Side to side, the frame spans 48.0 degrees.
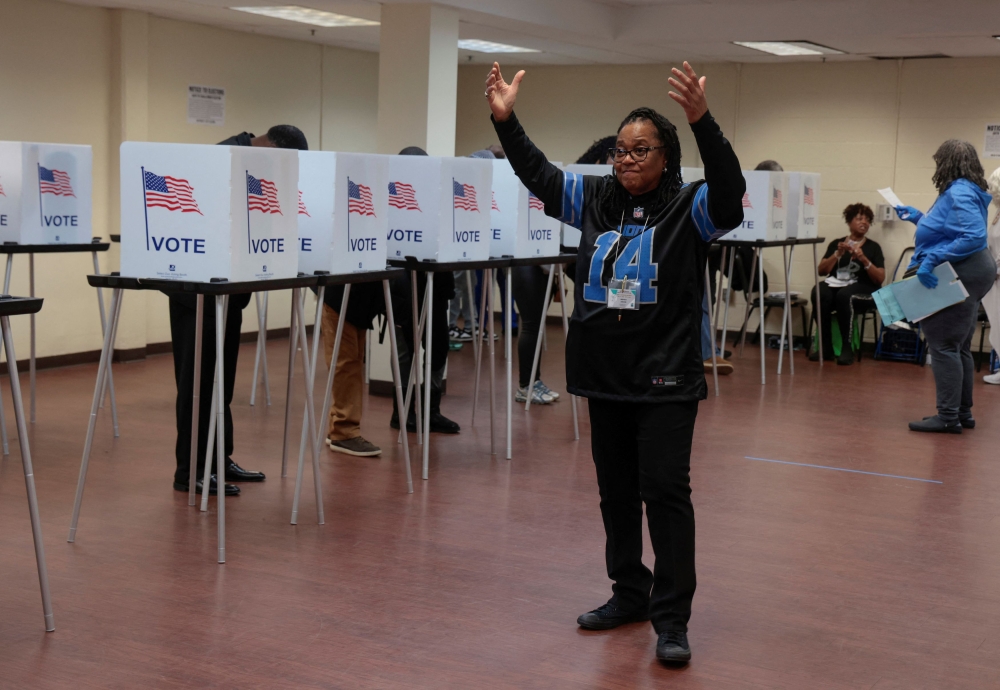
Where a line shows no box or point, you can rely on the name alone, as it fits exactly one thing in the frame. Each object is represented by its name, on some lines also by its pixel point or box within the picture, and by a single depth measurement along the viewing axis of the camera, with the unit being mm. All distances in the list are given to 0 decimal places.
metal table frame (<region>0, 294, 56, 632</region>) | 2834
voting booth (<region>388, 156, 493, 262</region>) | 4680
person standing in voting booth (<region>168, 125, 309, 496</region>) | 4324
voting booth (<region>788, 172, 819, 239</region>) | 7988
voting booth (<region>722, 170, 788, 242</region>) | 7527
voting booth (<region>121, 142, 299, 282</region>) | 3568
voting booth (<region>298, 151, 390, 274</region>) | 4098
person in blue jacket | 6055
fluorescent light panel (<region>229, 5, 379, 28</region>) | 7320
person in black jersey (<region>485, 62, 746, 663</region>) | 2924
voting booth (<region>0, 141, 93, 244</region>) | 5113
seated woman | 8852
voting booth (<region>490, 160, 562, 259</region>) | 5219
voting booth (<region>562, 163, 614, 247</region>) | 6151
